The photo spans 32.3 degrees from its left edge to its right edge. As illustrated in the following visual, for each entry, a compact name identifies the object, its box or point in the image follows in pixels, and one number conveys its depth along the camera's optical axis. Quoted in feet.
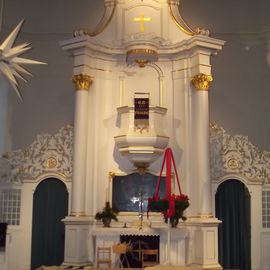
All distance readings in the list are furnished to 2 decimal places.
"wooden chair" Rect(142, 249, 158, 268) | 30.94
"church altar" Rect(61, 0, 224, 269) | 33.06
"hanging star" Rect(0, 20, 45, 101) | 18.94
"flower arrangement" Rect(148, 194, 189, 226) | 28.71
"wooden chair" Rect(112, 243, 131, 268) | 30.32
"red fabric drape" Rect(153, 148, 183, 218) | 27.72
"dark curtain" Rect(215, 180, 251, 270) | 36.40
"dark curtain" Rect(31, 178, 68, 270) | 36.50
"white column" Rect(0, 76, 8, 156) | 38.34
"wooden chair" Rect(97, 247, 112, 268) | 32.23
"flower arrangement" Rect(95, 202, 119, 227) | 33.30
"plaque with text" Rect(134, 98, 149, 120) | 33.42
